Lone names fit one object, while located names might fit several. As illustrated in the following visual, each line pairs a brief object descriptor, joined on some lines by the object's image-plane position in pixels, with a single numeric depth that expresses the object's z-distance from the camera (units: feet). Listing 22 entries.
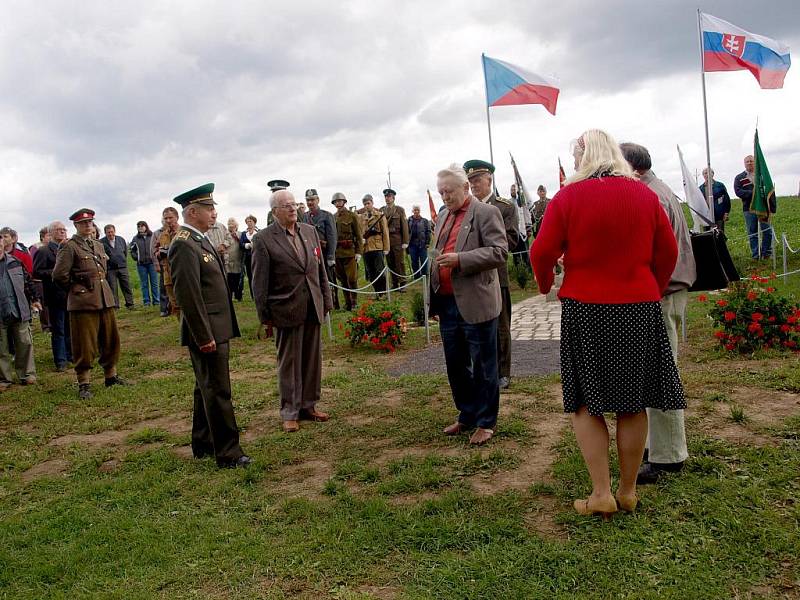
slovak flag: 36.06
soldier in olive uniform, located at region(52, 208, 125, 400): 27.45
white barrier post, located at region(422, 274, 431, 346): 32.25
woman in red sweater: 11.45
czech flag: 41.47
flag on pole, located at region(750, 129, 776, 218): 44.47
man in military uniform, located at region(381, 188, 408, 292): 54.80
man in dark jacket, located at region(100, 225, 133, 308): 54.13
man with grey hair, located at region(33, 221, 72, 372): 33.65
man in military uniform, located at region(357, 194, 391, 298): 49.42
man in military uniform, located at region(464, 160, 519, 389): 20.92
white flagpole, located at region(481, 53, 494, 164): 41.45
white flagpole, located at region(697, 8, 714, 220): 37.37
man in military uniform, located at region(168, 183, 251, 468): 16.53
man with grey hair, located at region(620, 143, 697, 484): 13.34
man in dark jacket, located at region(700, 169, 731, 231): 50.55
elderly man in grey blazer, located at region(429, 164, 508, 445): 16.99
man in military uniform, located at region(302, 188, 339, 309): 42.91
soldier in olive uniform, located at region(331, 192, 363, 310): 46.71
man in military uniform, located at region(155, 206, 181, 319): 36.83
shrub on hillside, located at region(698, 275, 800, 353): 24.48
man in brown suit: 20.08
